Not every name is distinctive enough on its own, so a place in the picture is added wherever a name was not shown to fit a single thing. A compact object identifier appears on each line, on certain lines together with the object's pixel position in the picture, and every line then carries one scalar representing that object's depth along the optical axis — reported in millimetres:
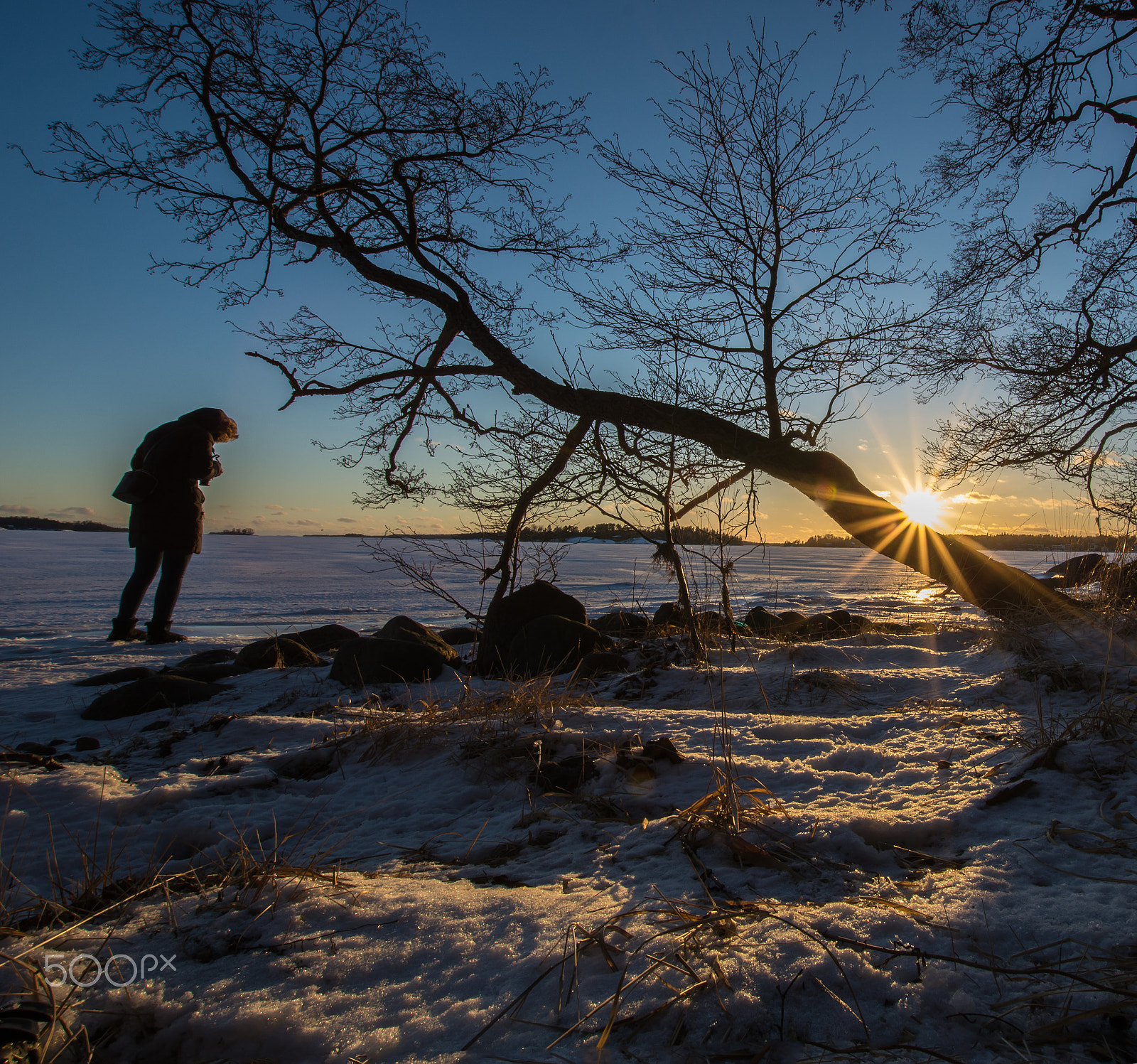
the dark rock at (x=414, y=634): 4648
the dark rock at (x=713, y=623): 5008
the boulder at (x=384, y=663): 4051
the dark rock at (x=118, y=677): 4379
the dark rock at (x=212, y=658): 5391
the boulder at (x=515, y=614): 4770
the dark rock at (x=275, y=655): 5012
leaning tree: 4867
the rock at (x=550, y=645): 4309
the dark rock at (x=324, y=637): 6148
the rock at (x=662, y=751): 2191
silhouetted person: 6469
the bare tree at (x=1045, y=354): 6129
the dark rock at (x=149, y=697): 3553
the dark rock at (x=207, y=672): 4426
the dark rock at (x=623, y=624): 5934
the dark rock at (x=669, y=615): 6114
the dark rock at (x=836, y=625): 5473
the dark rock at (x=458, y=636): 6888
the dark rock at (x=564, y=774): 2112
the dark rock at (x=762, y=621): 5718
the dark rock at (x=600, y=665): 4133
